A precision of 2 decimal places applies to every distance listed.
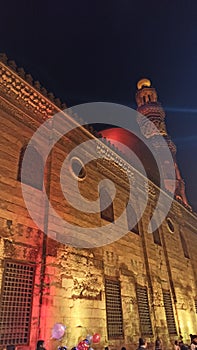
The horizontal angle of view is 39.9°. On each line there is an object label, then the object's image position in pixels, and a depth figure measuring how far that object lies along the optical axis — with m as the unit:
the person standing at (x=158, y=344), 8.27
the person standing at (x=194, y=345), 7.16
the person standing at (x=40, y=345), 5.16
